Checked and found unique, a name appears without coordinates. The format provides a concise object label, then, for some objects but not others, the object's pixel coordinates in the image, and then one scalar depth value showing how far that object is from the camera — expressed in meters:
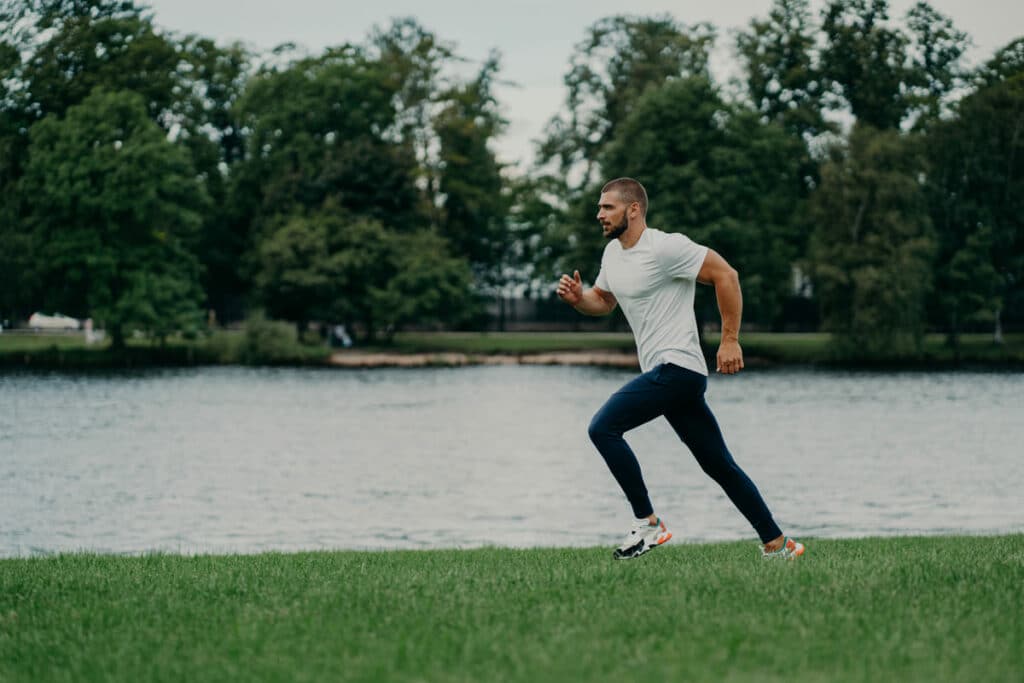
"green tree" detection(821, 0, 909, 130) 66.12
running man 8.14
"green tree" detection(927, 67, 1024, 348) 59.78
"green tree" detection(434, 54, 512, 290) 72.44
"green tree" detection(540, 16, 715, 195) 70.00
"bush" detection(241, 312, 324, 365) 62.16
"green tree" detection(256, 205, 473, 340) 64.75
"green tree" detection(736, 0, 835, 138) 67.38
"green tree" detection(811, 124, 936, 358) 56.00
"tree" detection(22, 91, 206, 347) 58.91
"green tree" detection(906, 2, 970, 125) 66.62
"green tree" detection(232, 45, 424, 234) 67.81
